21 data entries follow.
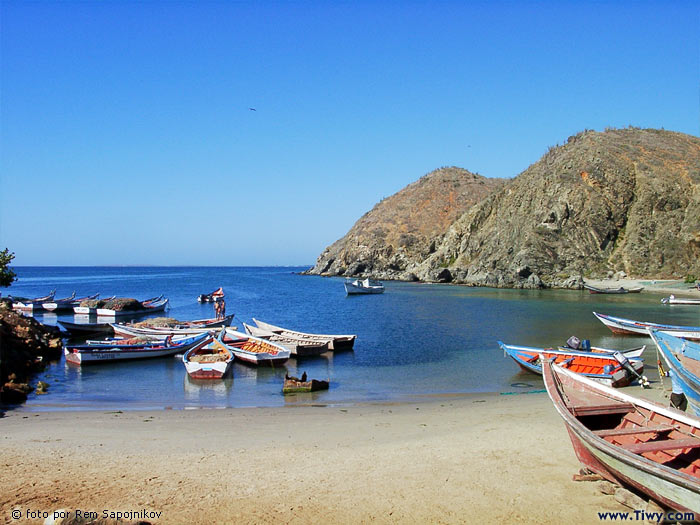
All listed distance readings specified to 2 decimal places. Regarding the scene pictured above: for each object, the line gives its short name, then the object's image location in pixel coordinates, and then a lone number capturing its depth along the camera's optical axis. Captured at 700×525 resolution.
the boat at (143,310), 45.69
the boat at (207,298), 66.94
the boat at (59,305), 53.59
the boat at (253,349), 24.02
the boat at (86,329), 34.90
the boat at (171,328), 31.59
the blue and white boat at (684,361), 11.18
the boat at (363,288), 78.75
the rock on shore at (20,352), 18.01
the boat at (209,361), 21.77
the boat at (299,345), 26.80
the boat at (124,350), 25.14
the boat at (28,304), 50.16
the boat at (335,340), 28.43
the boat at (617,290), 65.00
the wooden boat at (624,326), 31.91
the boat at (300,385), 18.98
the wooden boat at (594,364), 17.64
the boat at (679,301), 50.98
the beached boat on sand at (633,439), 6.92
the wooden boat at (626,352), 19.34
